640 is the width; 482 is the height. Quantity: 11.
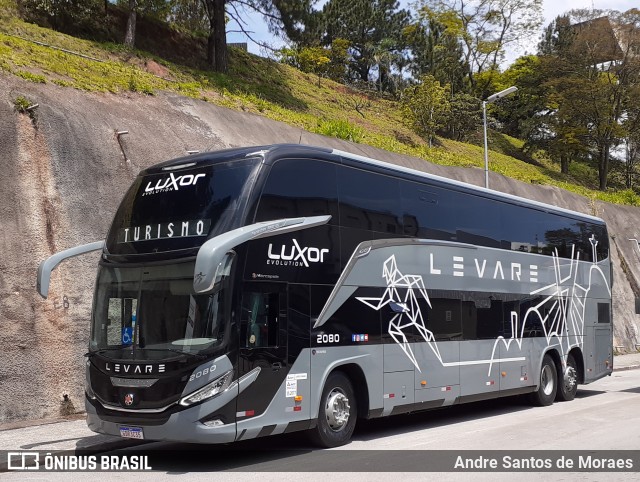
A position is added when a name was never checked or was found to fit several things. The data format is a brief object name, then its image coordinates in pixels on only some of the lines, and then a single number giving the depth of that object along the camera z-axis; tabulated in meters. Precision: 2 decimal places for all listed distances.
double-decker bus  9.25
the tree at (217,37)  32.62
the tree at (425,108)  47.25
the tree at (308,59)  57.88
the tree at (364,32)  68.62
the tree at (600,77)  51.94
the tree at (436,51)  64.56
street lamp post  26.03
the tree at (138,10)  31.29
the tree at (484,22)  63.69
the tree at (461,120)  55.31
